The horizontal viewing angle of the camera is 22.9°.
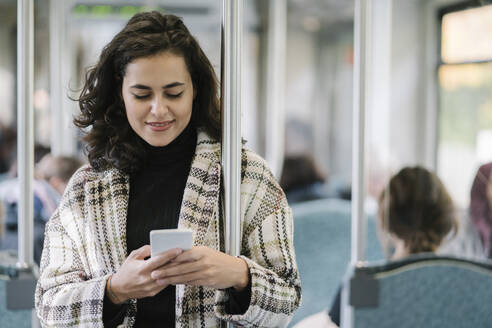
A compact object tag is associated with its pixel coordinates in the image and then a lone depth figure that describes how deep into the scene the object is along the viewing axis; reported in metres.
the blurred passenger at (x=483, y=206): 2.93
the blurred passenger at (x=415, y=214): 2.85
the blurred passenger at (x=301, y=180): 4.37
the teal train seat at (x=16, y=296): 2.27
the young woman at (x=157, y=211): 2.11
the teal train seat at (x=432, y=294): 2.59
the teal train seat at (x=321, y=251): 2.95
